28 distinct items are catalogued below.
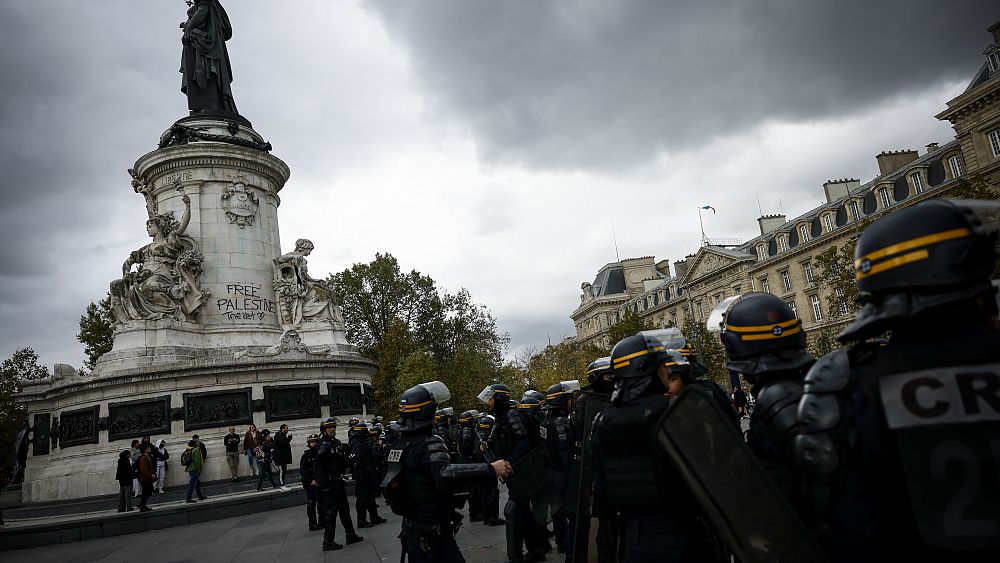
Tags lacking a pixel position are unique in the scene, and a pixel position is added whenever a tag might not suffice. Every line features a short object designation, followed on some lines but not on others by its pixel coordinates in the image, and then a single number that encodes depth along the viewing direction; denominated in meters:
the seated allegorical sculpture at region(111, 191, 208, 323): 19.98
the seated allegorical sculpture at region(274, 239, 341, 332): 22.64
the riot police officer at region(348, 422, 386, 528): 11.41
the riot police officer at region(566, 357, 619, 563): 4.17
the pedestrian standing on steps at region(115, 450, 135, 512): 14.80
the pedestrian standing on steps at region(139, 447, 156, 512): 14.65
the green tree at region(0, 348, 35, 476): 38.41
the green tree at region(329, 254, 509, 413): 40.53
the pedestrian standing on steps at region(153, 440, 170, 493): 17.31
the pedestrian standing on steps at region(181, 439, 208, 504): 15.89
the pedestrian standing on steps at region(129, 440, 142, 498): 15.17
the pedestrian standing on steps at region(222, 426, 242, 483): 17.80
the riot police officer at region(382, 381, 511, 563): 4.90
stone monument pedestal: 18.66
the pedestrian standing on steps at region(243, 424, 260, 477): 17.95
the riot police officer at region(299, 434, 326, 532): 11.69
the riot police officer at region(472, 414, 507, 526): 10.78
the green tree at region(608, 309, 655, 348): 48.47
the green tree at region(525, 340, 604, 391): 54.41
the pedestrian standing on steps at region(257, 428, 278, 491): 17.05
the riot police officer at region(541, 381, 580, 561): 7.12
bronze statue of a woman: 25.38
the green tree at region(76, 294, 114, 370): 40.19
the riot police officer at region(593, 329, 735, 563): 3.49
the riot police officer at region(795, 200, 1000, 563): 1.76
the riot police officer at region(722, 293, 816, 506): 2.65
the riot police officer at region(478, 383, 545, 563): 7.48
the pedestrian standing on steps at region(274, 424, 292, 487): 16.70
